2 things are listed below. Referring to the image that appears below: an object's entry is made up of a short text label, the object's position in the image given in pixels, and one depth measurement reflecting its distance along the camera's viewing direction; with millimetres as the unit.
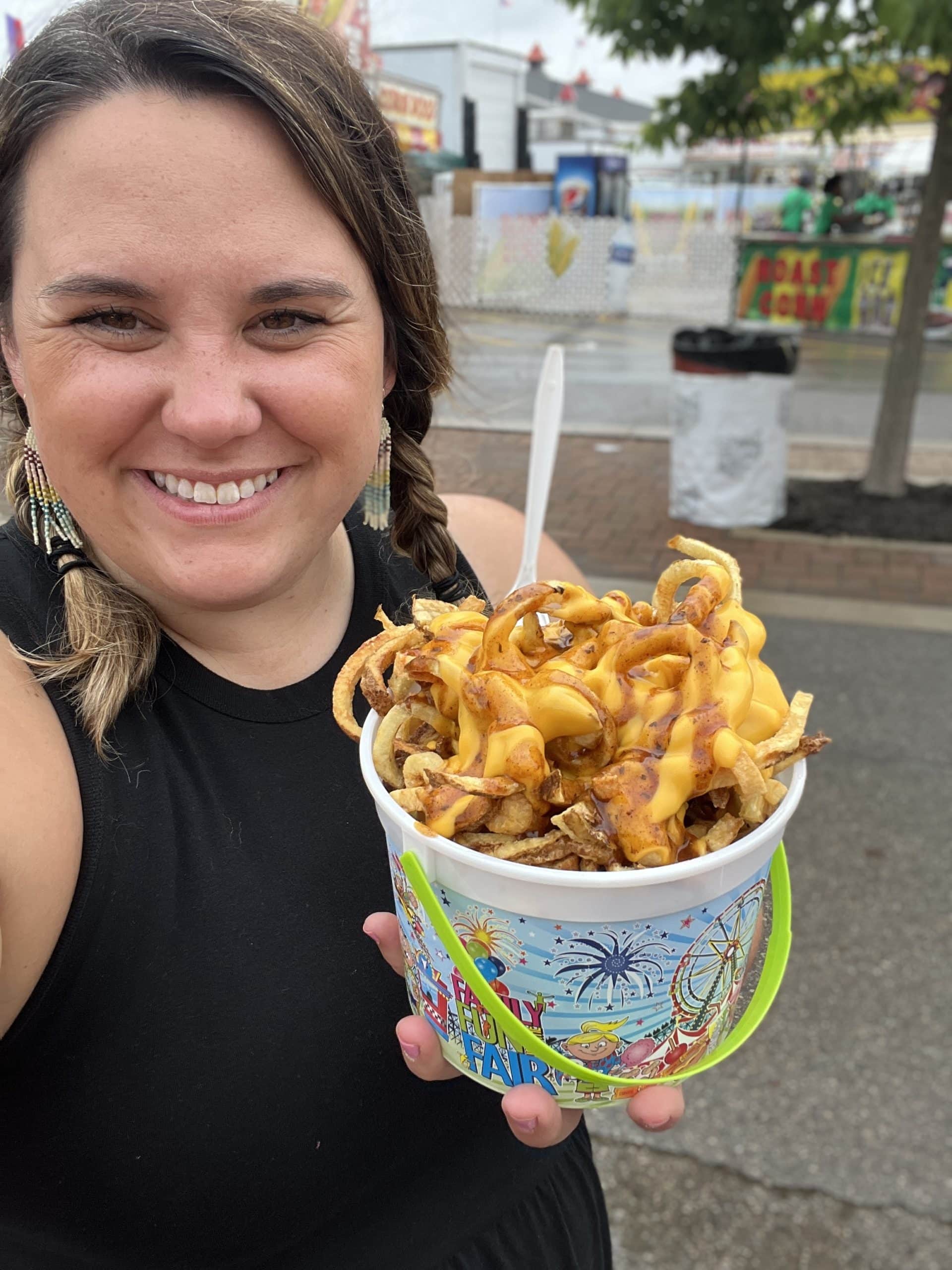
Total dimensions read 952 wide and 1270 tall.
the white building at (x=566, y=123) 29375
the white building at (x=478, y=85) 22062
